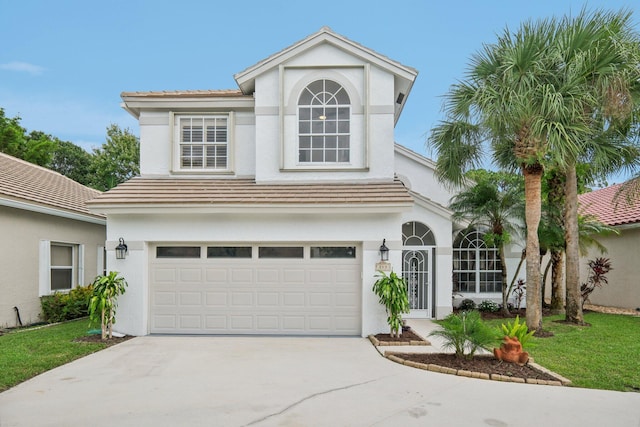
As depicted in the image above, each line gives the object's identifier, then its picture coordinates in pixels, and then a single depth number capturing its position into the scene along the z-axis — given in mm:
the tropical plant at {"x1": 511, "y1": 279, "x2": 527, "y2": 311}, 14180
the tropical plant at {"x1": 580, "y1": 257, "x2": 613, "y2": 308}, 14828
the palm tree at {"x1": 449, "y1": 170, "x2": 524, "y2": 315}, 13086
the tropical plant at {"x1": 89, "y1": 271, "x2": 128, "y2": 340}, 9422
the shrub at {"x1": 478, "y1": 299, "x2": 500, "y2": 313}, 13977
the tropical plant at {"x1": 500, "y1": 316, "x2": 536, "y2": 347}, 7457
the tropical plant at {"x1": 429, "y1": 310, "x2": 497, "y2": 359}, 7229
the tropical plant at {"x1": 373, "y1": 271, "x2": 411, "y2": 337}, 9432
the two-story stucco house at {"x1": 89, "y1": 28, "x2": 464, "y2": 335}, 10250
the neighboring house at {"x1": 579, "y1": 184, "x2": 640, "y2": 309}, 15055
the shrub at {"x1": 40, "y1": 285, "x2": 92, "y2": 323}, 12516
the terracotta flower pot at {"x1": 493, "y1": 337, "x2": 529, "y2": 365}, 7371
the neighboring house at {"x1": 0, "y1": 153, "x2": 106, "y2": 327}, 11328
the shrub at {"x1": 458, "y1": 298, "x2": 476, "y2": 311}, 14055
